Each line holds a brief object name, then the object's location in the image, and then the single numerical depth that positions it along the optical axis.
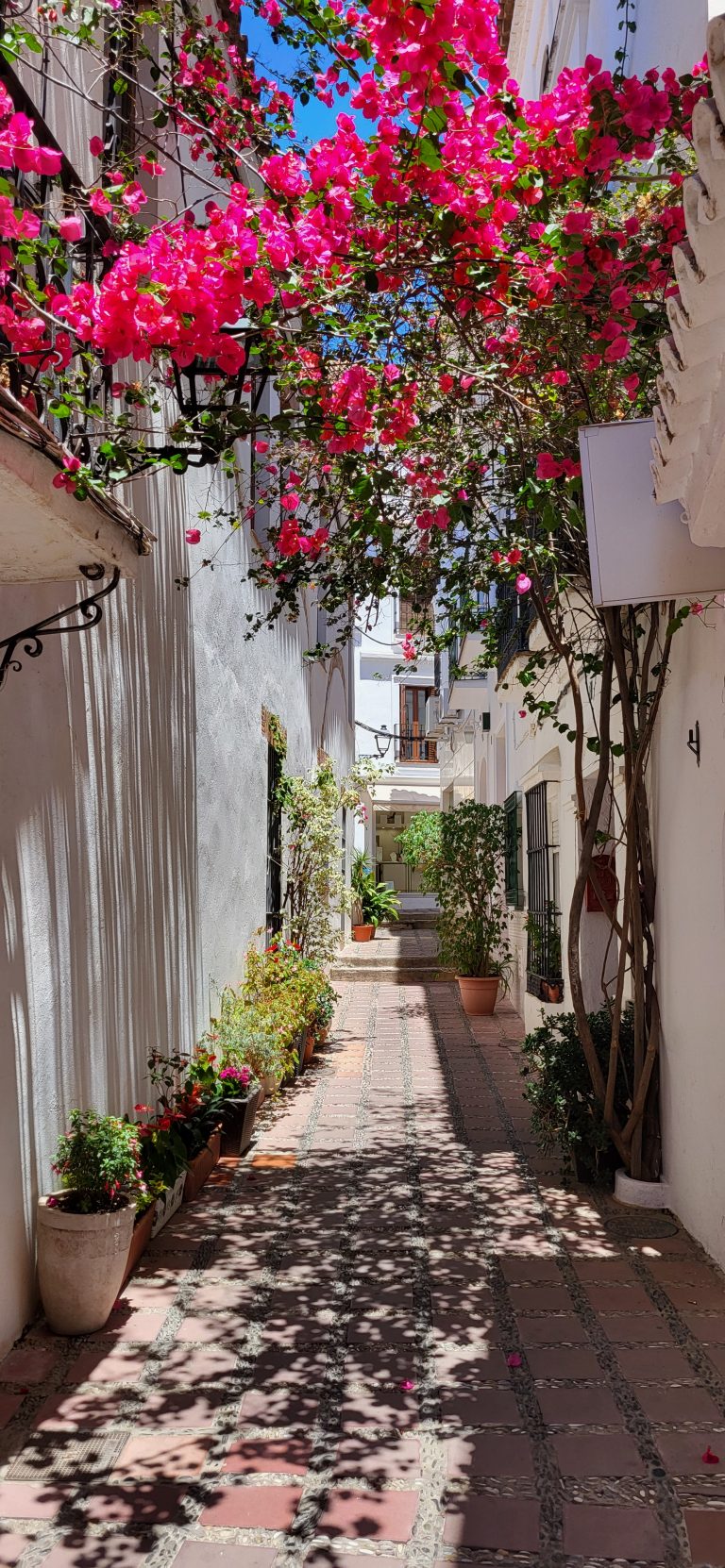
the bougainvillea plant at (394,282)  2.98
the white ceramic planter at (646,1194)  5.47
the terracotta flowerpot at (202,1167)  5.68
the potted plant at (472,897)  12.34
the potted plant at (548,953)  8.28
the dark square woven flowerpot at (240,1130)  6.39
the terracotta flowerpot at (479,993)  12.00
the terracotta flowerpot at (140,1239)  4.46
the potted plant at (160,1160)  4.82
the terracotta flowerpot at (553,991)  8.16
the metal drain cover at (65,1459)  3.09
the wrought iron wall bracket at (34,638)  3.65
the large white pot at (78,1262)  3.87
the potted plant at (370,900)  20.66
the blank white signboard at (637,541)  4.01
